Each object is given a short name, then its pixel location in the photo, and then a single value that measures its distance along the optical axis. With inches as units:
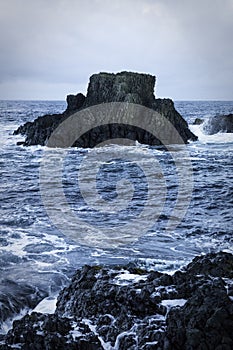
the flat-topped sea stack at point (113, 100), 1692.9
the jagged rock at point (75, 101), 1953.7
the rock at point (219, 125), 2223.2
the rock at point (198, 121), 2630.2
